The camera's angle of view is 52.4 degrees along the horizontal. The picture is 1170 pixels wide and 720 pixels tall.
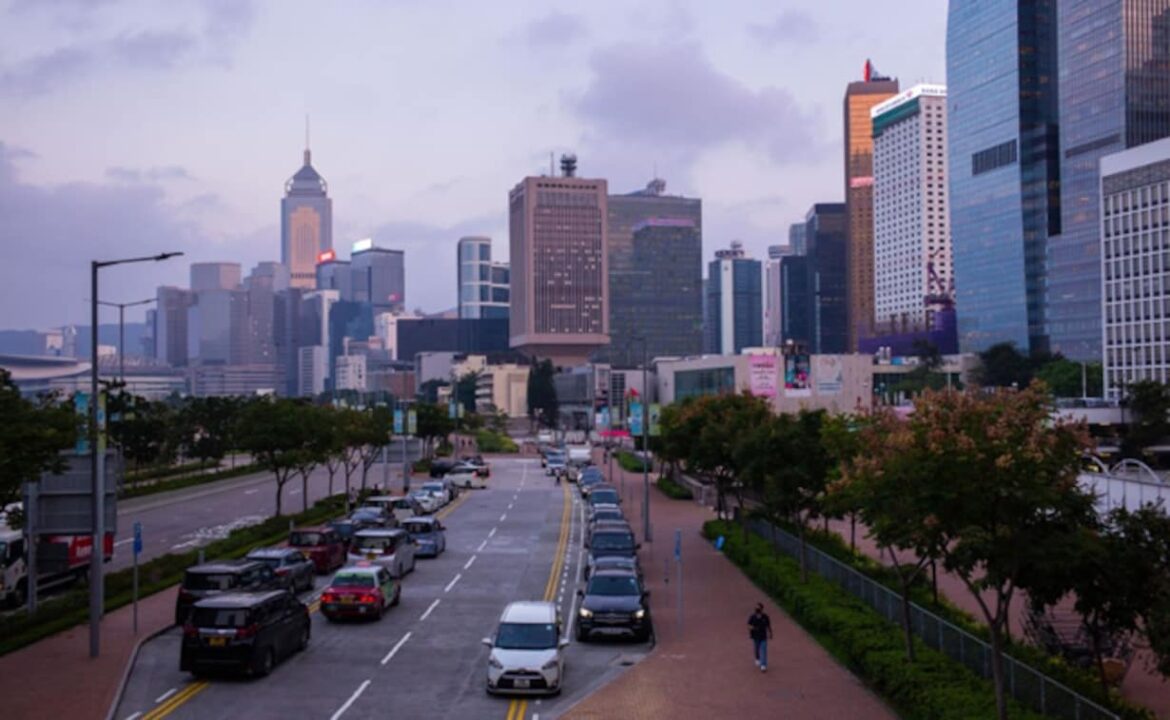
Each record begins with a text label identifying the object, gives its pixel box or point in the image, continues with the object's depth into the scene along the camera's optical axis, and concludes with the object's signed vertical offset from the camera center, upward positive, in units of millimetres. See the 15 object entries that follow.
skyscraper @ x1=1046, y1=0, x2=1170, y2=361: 151375 +33537
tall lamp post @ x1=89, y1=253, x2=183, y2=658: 25516 -2643
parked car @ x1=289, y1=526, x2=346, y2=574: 39125 -5556
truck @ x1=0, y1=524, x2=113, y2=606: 31969 -5114
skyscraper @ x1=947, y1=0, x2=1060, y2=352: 182875 +33203
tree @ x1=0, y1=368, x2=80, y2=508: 23359 -1207
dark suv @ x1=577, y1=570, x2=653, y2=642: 28047 -5661
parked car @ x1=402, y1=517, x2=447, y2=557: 43562 -5852
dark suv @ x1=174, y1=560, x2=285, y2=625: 28531 -4915
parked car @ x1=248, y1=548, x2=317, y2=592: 32969 -5278
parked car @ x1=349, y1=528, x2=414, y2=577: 37031 -5414
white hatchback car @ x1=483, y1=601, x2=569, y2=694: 22531 -5348
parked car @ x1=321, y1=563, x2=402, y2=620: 30016 -5475
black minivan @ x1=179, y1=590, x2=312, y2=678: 23031 -5007
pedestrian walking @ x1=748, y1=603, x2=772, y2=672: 24422 -5293
